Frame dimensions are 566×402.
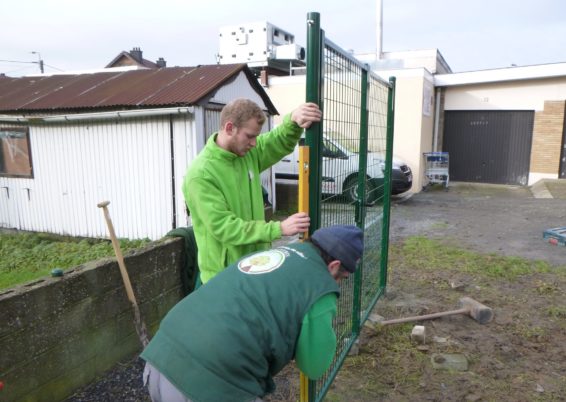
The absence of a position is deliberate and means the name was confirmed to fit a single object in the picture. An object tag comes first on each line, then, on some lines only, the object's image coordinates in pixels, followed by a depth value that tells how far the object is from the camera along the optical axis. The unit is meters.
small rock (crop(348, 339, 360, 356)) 3.59
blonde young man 2.07
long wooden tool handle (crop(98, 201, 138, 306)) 2.77
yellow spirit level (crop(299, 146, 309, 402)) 2.20
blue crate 6.83
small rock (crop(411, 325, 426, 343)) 3.74
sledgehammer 4.08
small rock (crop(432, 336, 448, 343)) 3.81
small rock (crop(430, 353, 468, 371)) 3.41
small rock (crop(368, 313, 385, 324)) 4.06
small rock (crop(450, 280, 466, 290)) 5.04
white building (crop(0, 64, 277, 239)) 6.96
